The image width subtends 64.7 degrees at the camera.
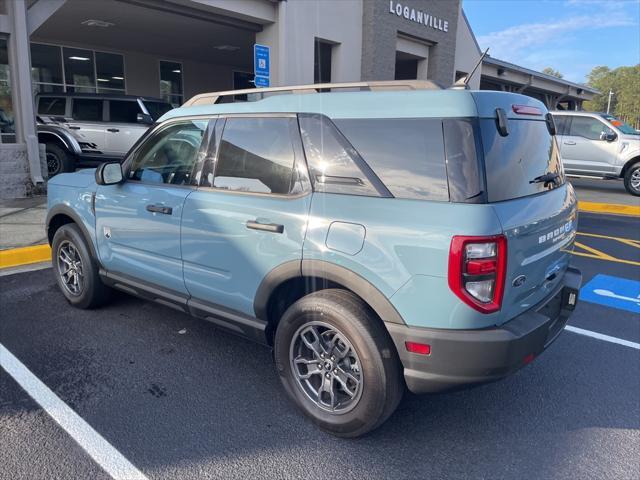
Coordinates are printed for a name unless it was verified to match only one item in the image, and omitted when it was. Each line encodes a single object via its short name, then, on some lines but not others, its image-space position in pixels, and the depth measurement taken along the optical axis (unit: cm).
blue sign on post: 936
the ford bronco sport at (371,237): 235
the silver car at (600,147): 1231
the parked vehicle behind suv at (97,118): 1162
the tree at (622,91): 9081
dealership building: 915
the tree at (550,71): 14404
